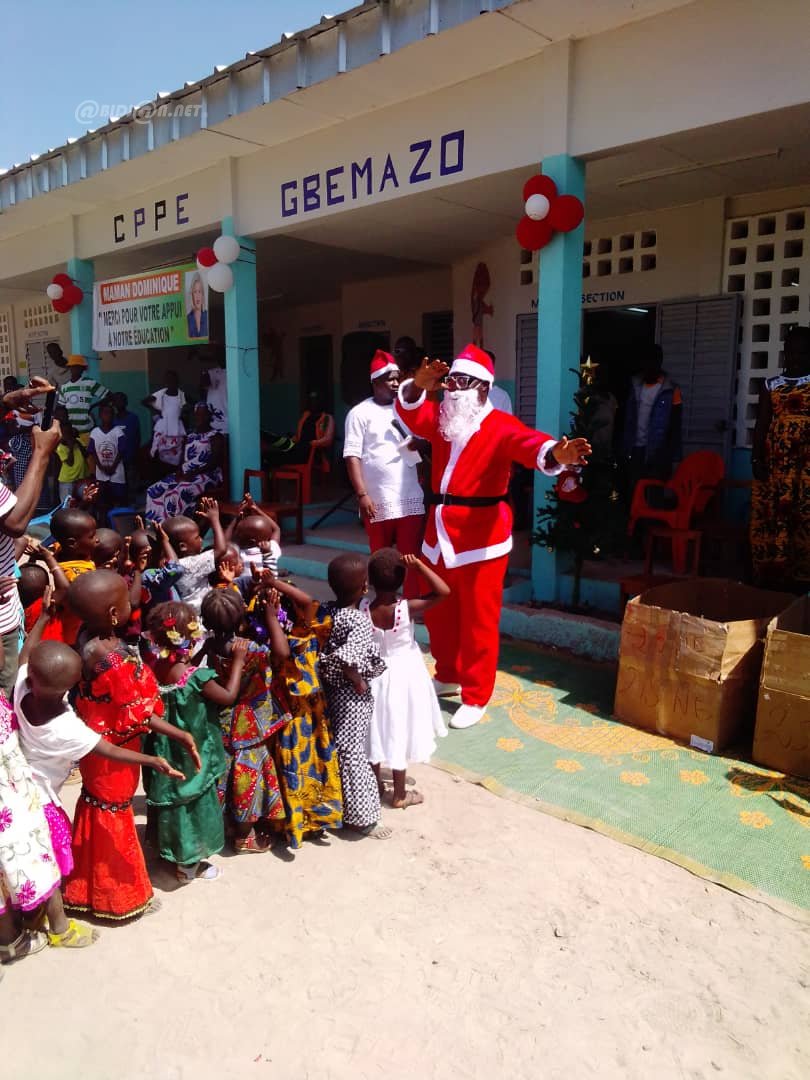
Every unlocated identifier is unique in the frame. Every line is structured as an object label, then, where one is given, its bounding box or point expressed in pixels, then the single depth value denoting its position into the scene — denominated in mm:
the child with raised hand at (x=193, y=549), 3582
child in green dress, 2604
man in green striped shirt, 8891
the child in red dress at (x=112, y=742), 2394
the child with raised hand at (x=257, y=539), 3322
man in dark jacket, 6242
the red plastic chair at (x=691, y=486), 5531
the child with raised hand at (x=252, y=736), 2746
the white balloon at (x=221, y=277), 7309
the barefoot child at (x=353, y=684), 2844
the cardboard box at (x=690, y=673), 3576
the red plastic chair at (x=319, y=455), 8102
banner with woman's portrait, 7641
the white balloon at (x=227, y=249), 7254
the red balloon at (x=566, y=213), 4891
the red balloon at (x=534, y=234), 5027
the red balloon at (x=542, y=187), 4941
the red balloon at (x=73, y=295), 9562
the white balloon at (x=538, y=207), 4918
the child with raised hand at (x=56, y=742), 2199
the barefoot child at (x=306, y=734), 2830
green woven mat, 2836
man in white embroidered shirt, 4859
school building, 4512
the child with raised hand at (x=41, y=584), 3148
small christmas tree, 4867
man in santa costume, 3934
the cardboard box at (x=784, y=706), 3332
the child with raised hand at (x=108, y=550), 3576
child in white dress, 3066
